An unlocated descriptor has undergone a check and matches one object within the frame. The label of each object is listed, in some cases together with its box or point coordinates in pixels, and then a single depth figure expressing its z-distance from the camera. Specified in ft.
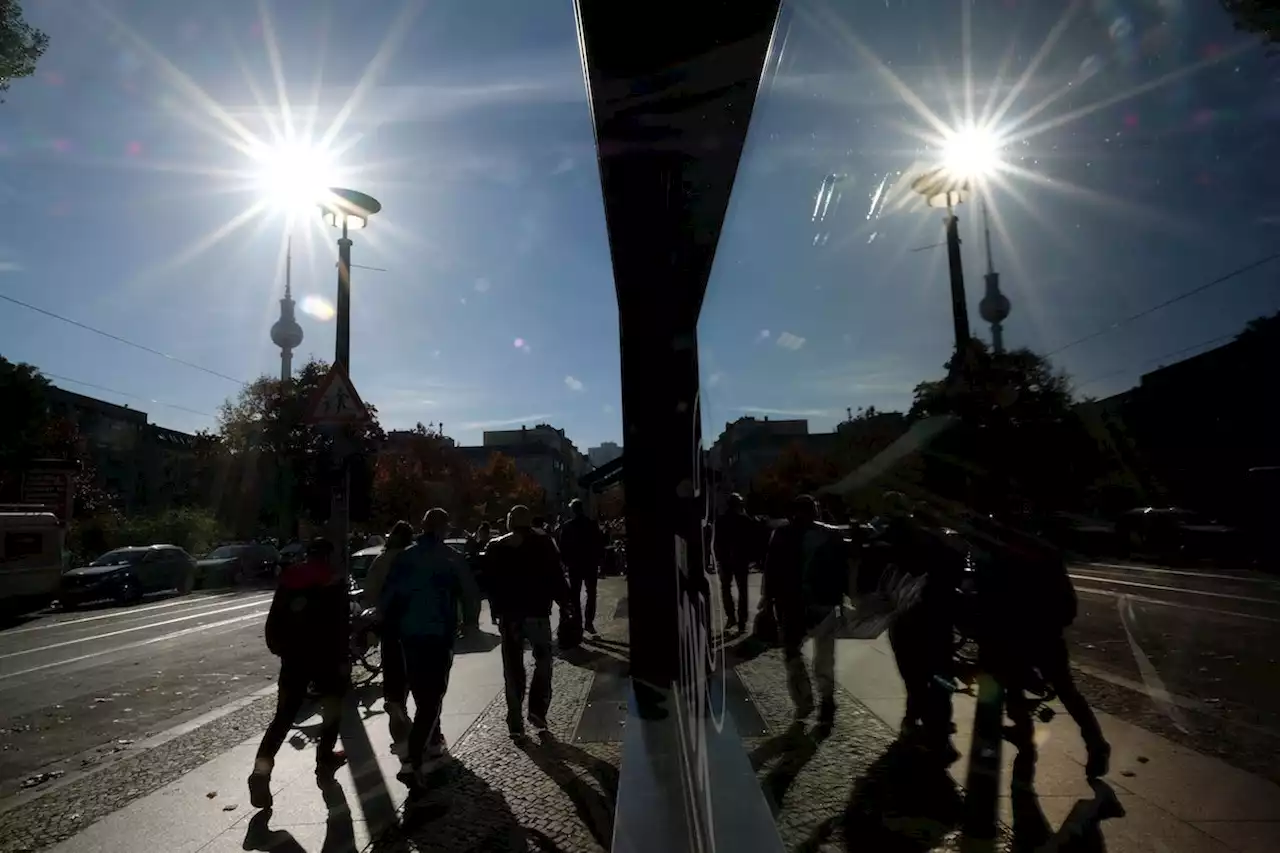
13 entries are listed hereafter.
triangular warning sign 22.65
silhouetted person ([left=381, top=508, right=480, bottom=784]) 16.17
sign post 22.66
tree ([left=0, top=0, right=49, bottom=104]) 29.94
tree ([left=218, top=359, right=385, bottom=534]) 111.86
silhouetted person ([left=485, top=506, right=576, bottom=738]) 18.75
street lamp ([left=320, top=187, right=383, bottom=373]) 29.91
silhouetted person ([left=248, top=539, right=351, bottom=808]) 15.30
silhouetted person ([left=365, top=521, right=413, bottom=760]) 17.76
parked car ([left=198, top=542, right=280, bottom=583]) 83.15
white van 55.26
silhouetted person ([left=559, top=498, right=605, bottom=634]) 31.81
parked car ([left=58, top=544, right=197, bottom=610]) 64.54
